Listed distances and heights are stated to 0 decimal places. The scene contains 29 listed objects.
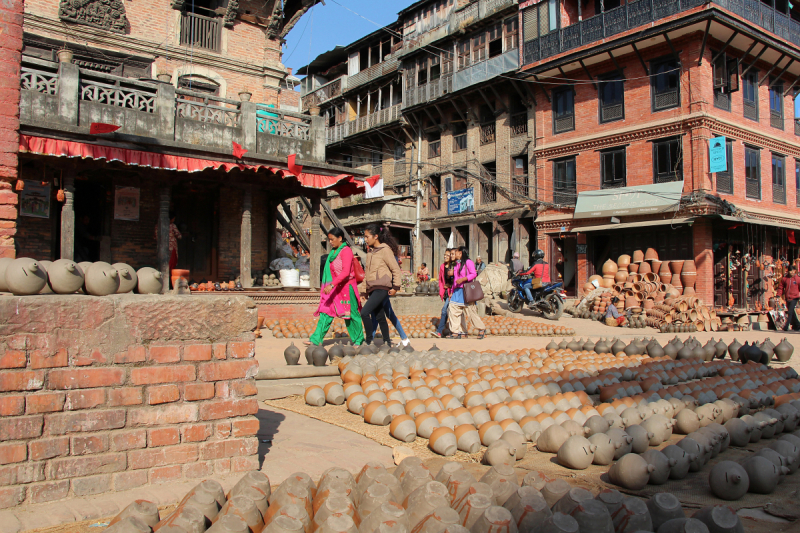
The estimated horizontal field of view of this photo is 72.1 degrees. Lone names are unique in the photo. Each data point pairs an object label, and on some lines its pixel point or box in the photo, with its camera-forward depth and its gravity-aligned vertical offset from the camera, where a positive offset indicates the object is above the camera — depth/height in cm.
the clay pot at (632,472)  298 -102
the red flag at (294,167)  1356 +296
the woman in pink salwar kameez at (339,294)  763 -12
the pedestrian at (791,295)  1493 -25
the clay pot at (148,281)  327 +2
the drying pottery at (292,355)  643 -82
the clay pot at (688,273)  1912 +43
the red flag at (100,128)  1095 +313
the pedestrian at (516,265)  1827 +68
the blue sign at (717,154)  1892 +457
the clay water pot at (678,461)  318 -102
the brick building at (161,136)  1140 +343
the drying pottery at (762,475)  297 -103
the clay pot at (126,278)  313 +4
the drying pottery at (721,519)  217 -94
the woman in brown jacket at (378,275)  787 +15
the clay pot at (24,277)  284 +4
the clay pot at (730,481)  287 -102
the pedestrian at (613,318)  1552 -92
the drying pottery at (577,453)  333 -102
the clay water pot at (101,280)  298 +3
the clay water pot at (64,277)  293 +4
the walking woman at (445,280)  1113 +11
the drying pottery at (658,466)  308 -101
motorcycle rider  1700 +45
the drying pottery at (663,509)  232 -95
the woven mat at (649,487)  284 -113
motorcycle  1648 -41
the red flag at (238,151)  1274 +311
